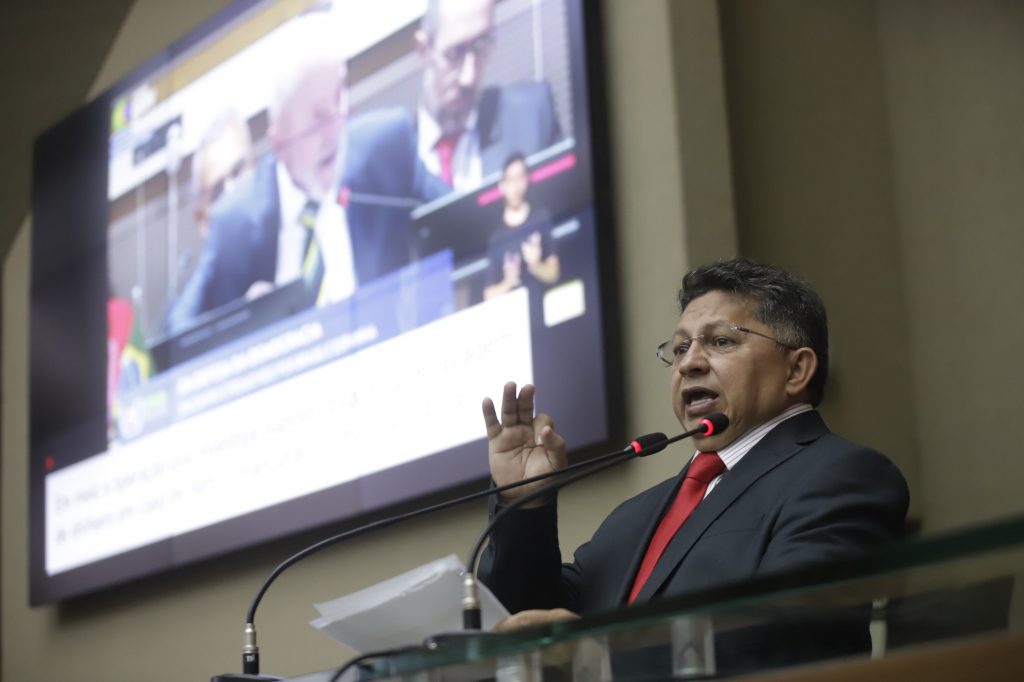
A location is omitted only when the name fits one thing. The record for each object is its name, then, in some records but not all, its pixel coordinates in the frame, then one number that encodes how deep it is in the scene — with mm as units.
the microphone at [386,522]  3390
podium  2537
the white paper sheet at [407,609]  3126
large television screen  4660
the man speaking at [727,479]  3376
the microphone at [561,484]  3063
